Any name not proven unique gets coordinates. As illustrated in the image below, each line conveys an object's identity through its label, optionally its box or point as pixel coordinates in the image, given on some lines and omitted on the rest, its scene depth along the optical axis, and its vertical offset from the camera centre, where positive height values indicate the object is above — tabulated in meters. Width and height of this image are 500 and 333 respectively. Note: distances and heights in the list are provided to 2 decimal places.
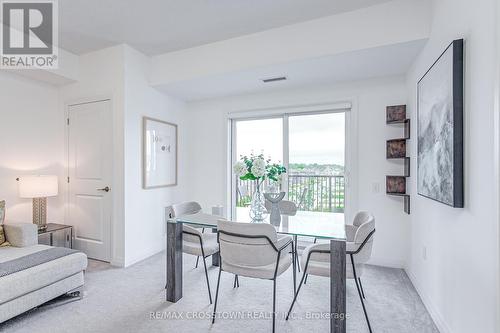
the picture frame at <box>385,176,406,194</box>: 3.00 -0.22
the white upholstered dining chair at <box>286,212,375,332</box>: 1.86 -0.68
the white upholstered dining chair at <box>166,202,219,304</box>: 2.33 -0.74
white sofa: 1.89 -0.90
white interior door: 3.32 -0.14
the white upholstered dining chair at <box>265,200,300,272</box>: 2.90 -0.47
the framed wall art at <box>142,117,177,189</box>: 3.51 +0.18
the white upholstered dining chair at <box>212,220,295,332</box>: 1.80 -0.60
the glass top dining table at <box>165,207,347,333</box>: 1.78 -0.57
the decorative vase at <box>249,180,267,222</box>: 2.44 -0.38
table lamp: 3.04 -0.31
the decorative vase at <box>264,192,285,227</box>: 2.38 -0.34
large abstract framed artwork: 1.61 +0.27
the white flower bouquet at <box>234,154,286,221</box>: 2.36 -0.07
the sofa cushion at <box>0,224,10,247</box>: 2.59 -0.75
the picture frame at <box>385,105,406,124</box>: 2.99 +0.62
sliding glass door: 3.54 +0.19
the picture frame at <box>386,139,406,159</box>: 2.98 +0.21
